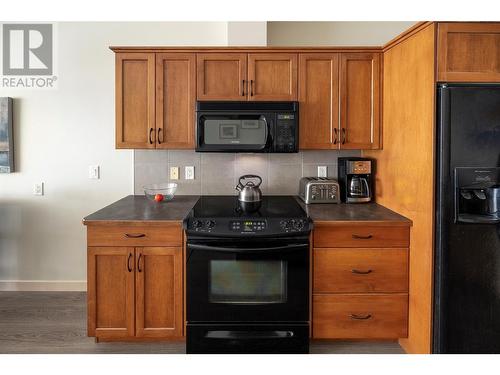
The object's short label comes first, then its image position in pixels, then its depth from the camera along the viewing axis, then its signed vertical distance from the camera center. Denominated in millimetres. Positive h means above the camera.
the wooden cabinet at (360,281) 2275 -612
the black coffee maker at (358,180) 2797 -19
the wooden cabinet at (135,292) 2268 -678
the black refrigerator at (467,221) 1928 -219
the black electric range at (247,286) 2193 -626
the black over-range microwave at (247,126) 2627 +347
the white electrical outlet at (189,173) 3061 +33
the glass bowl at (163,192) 2818 -108
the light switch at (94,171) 3195 +50
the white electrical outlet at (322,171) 3078 +51
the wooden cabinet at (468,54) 1947 +625
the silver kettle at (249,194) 2464 -107
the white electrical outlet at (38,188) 3209 -91
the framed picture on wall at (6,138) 3104 +315
